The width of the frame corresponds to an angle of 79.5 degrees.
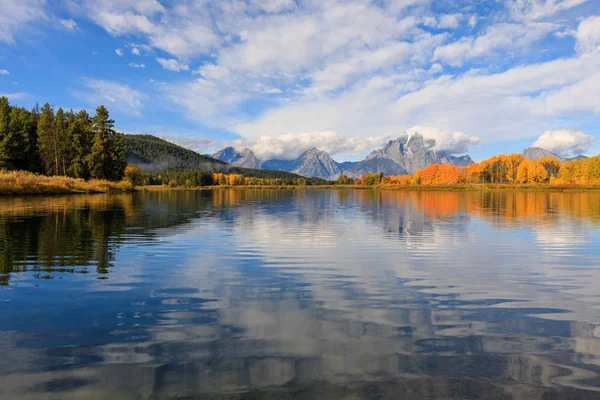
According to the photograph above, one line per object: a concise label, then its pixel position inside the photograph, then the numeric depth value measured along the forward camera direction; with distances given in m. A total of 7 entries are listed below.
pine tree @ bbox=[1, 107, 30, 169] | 83.25
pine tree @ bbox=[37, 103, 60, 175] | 91.74
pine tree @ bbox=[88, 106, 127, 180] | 96.62
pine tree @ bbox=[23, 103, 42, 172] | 94.66
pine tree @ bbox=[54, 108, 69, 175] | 93.44
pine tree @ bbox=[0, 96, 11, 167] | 81.44
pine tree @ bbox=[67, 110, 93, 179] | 96.75
